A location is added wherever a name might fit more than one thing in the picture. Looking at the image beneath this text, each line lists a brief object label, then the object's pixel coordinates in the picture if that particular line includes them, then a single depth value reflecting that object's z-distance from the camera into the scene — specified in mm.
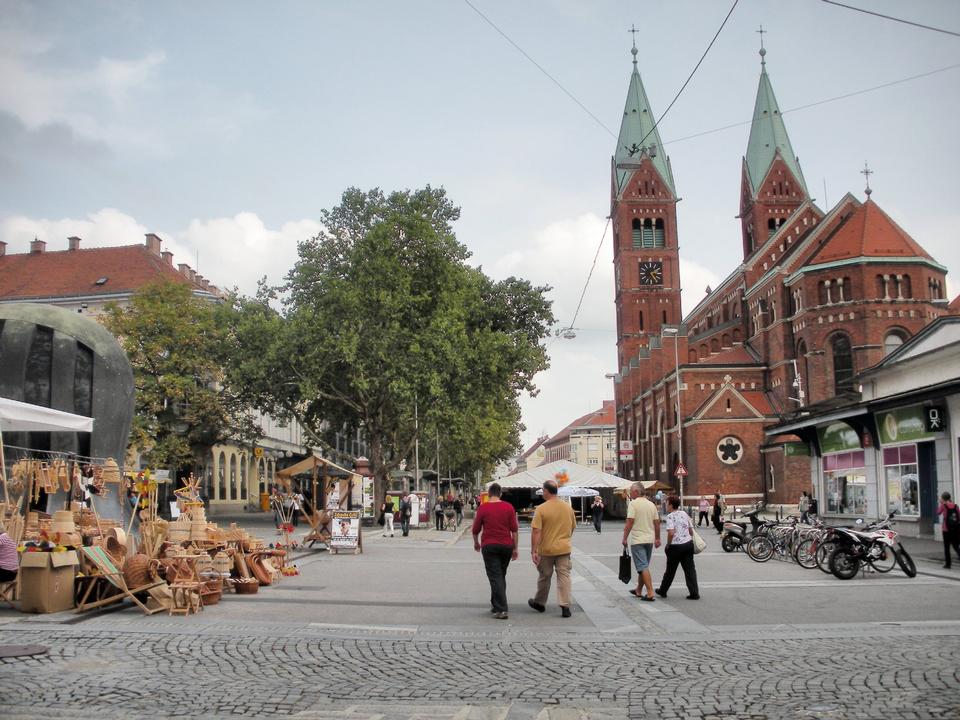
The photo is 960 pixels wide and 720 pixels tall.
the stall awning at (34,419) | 12273
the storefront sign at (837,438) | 28422
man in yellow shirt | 11633
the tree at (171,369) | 41688
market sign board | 22984
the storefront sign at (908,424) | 22938
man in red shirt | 11312
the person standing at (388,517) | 32844
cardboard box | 10930
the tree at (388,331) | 40281
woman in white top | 12836
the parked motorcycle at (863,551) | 16000
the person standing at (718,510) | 32625
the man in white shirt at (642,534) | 12984
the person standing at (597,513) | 35906
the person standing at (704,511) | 44031
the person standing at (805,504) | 32531
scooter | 22431
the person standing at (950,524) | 17359
